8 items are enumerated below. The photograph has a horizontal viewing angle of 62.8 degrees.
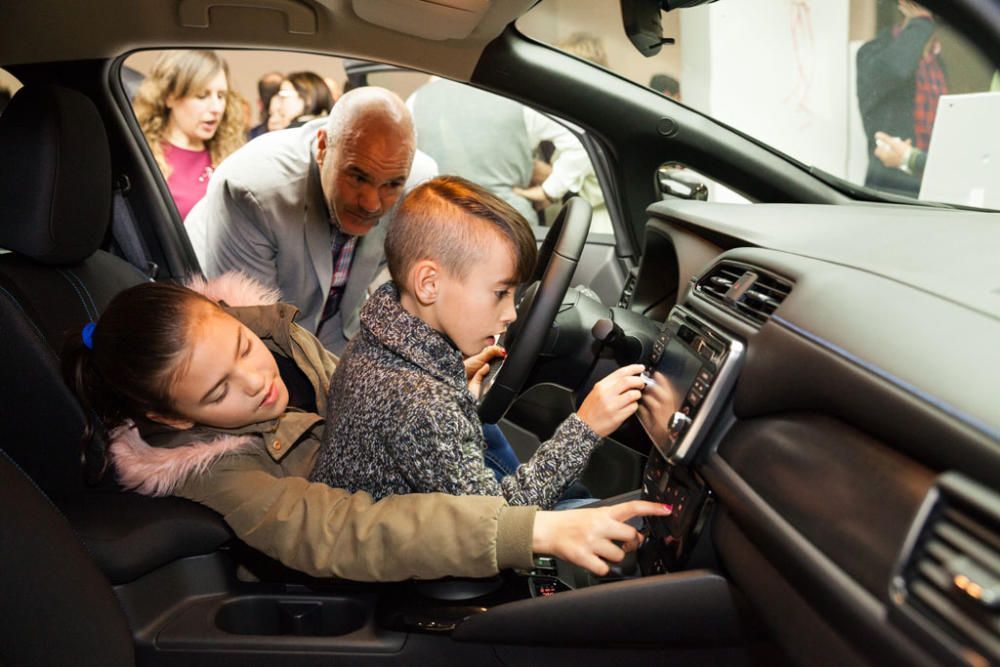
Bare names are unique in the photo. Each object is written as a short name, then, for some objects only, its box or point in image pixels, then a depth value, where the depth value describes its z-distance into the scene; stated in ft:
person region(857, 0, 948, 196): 6.55
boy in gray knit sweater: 3.88
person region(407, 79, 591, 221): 9.20
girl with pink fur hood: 3.73
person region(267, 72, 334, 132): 11.39
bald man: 7.38
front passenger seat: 4.27
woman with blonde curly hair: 9.04
